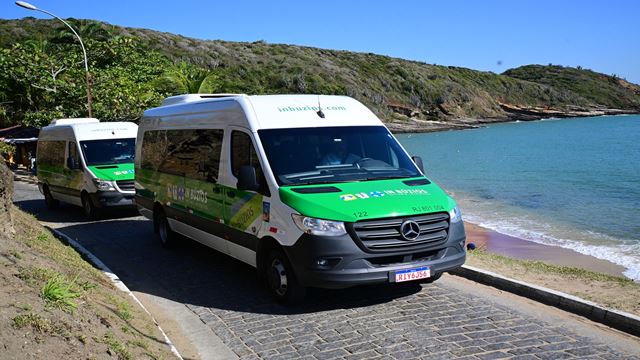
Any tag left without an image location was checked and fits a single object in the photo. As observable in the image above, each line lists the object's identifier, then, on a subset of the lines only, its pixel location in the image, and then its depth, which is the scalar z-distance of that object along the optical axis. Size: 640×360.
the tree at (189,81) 32.00
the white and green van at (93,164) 14.84
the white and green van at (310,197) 6.76
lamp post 22.59
